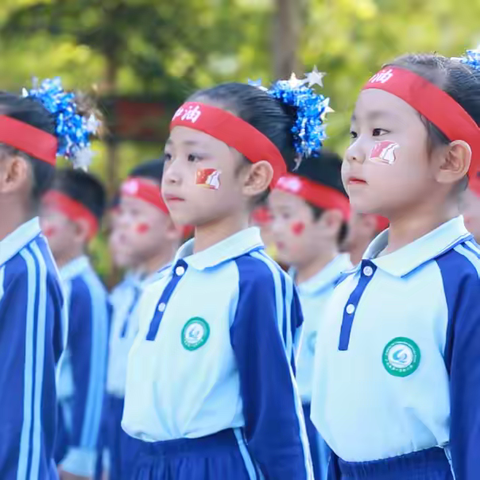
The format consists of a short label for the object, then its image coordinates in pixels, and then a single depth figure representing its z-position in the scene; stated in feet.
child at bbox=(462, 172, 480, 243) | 28.66
